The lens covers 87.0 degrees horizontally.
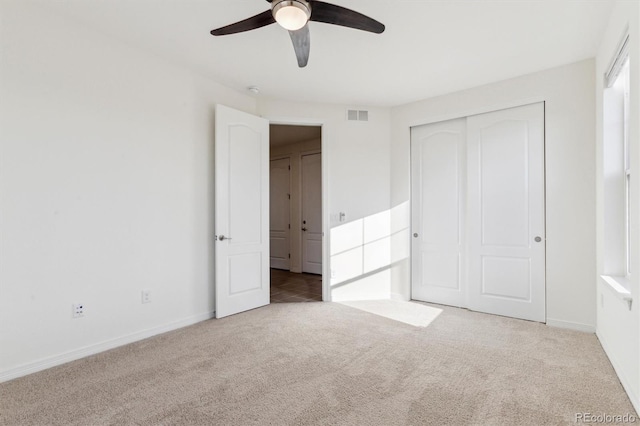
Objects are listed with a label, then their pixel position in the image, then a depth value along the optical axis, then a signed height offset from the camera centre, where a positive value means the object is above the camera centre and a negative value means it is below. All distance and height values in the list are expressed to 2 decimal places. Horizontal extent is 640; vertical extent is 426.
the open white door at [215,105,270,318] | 3.65 -0.02
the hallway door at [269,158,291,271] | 6.88 -0.06
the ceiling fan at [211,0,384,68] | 1.90 +1.15
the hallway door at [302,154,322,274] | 6.34 -0.11
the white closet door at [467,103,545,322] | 3.48 -0.05
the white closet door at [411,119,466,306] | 4.05 -0.03
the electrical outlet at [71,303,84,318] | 2.60 -0.77
